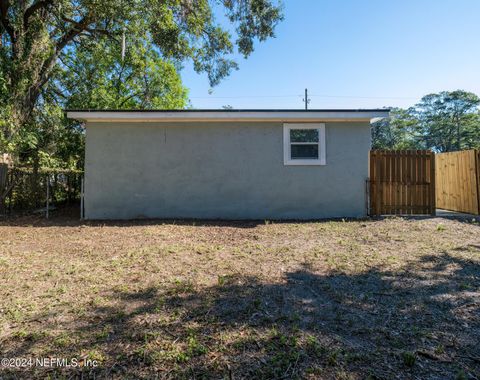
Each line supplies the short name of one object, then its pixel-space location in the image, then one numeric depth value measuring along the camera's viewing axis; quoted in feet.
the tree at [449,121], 124.88
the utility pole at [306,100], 104.16
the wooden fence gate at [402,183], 28.12
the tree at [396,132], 121.49
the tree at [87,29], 30.71
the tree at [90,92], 37.47
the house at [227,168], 27.78
